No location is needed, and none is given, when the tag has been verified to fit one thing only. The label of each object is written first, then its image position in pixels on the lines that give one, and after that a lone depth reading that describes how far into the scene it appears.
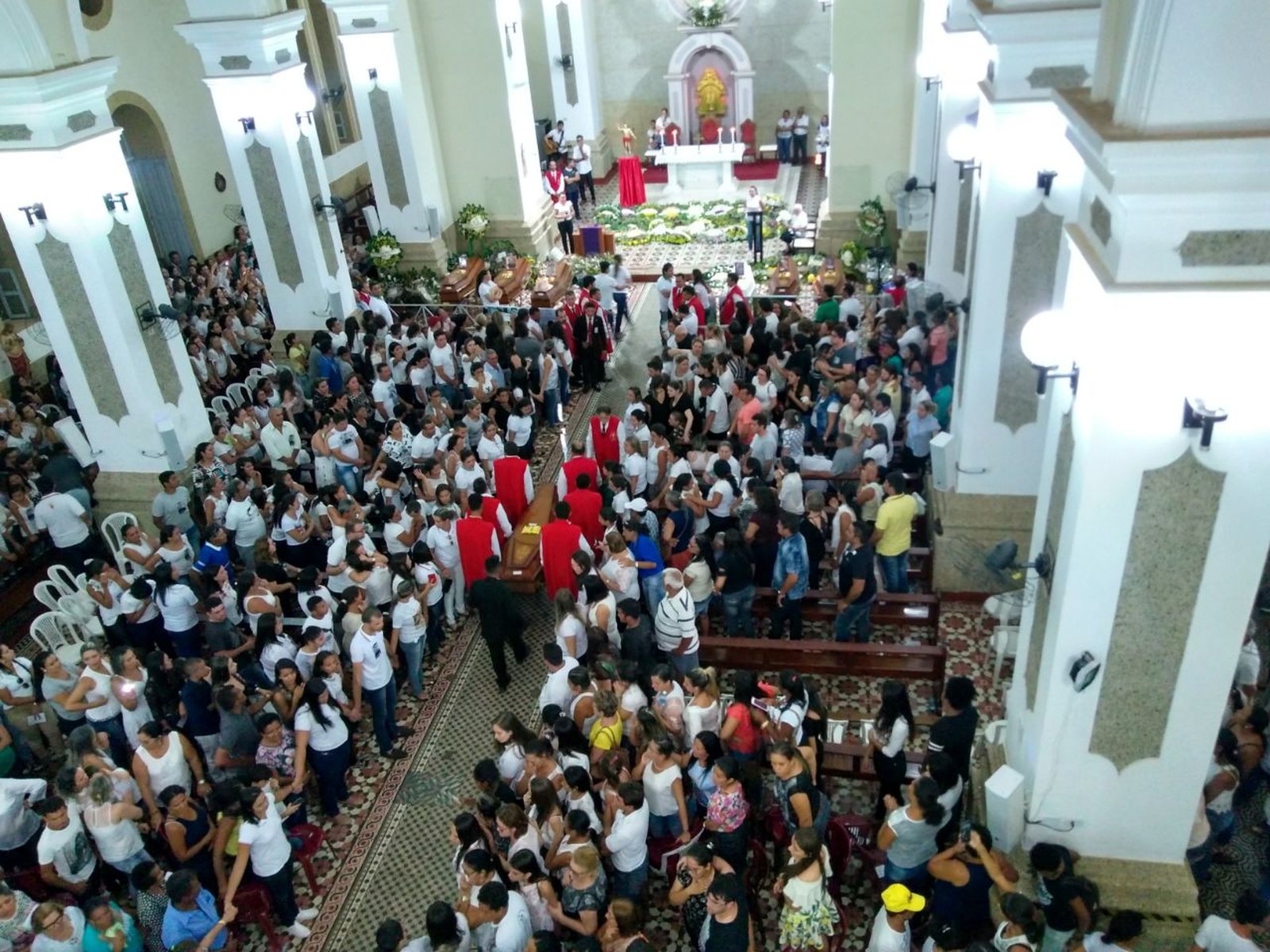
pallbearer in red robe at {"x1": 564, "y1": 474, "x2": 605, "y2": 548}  7.52
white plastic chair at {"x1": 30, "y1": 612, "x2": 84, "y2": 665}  6.78
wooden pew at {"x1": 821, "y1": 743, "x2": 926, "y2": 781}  5.89
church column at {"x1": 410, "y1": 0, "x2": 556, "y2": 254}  14.45
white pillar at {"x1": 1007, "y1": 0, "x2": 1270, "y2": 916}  3.42
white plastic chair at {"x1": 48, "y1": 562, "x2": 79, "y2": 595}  7.48
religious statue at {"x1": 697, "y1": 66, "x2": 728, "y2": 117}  19.58
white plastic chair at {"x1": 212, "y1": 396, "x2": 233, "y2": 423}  9.99
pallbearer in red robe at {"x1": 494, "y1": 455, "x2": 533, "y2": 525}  8.12
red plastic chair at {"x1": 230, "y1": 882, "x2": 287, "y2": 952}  5.40
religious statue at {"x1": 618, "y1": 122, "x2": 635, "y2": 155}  18.92
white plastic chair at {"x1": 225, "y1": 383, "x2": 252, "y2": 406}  10.10
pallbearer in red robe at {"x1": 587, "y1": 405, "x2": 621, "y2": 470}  8.58
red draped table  17.78
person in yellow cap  4.23
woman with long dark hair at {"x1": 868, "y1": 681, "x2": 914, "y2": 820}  5.24
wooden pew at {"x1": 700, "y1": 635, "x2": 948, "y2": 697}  6.56
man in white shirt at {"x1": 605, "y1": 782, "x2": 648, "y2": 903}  4.82
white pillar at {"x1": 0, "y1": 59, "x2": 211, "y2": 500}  7.70
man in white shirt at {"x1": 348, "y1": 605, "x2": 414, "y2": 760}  6.18
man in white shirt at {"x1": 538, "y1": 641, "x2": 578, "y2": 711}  5.77
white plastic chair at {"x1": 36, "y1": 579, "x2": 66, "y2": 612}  7.39
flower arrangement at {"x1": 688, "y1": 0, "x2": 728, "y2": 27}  18.86
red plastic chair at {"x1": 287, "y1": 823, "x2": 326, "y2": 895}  5.96
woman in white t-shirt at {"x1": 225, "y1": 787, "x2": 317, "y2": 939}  5.04
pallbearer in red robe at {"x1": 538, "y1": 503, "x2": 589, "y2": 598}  7.05
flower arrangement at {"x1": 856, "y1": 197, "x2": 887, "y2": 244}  13.90
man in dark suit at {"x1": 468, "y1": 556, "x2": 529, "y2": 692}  6.86
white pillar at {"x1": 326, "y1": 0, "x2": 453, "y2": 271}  13.38
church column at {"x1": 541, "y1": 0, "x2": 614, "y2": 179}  18.95
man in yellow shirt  6.79
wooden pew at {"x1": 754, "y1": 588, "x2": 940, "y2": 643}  7.07
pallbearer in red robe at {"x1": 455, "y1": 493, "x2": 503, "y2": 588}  7.23
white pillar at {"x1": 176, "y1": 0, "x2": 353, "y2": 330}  10.46
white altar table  18.09
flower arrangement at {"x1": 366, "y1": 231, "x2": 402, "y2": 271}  14.14
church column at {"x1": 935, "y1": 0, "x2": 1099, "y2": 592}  5.98
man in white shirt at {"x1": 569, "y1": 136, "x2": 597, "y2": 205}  17.78
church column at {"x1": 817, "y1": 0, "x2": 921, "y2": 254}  13.48
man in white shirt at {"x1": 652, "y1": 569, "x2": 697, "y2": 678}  6.27
